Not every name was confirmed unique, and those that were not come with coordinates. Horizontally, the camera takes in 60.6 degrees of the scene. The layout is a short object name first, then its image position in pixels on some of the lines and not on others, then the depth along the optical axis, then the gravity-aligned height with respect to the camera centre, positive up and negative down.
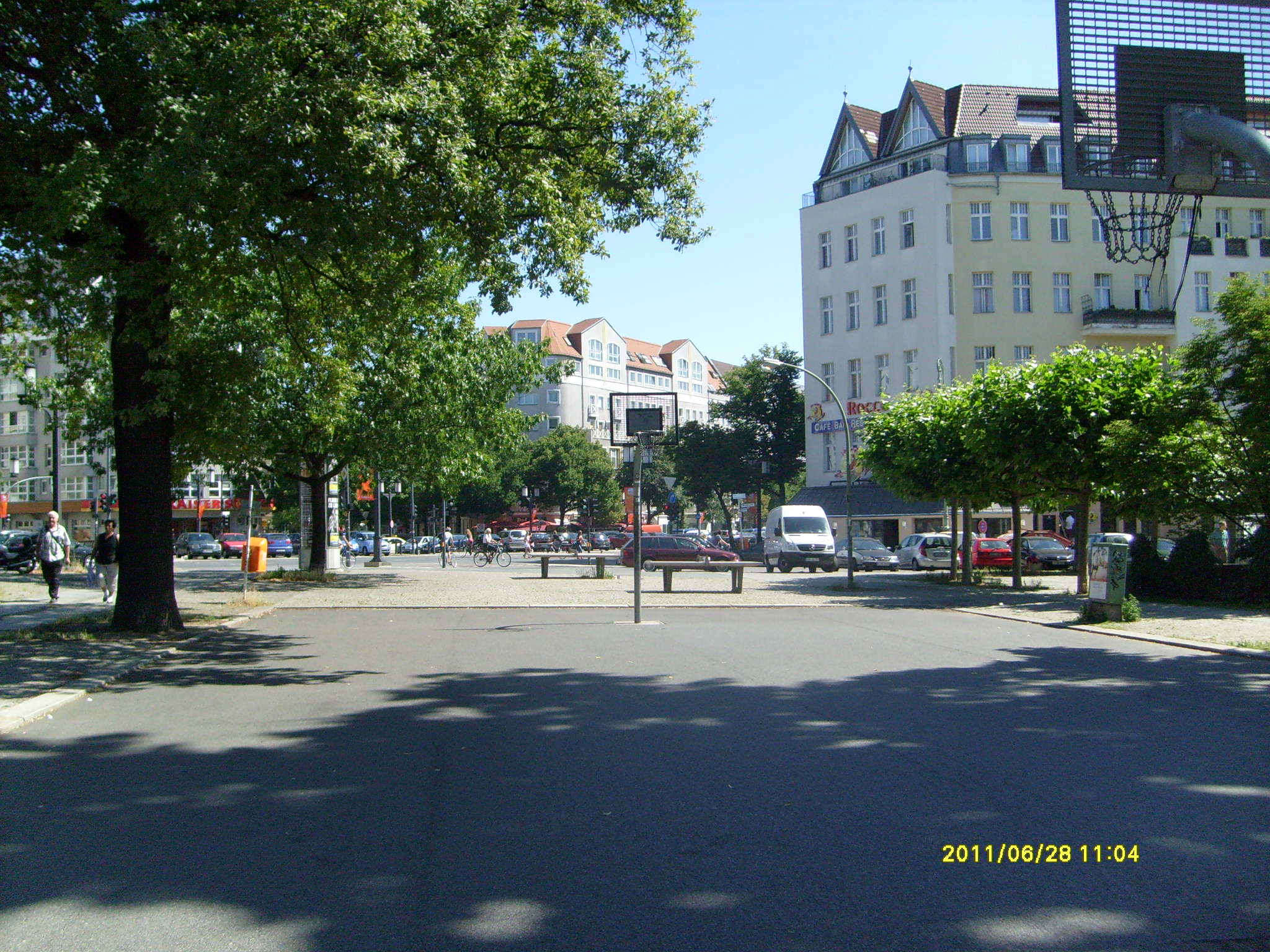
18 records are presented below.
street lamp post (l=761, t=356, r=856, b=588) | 28.70 -1.53
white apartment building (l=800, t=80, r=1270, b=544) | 51.03 +11.46
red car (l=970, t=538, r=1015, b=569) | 40.12 -1.86
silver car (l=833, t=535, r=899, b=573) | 43.75 -2.02
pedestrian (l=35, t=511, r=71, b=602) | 21.06 -0.64
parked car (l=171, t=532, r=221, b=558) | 60.94 -1.63
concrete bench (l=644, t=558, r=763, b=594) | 26.42 -1.53
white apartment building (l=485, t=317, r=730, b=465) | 110.25 +14.70
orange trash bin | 32.53 -1.15
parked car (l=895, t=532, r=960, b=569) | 41.16 -1.79
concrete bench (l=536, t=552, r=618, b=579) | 54.56 -2.44
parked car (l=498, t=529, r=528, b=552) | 68.06 -1.72
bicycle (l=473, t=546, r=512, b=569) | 48.28 -1.99
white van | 42.56 -1.29
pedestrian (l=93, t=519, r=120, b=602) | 20.34 -0.69
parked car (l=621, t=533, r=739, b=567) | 42.31 -1.62
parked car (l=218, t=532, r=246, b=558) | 60.56 -1.63
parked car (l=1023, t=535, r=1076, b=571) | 38.66 -1.82
